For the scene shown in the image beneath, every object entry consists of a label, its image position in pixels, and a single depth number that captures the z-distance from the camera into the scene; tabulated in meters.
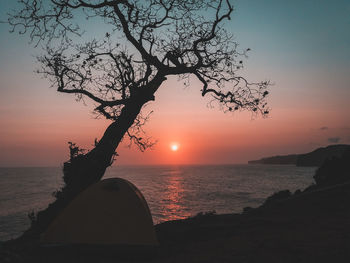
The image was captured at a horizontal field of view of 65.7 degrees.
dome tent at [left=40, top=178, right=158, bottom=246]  6.55
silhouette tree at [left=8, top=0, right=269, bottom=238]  9.67
